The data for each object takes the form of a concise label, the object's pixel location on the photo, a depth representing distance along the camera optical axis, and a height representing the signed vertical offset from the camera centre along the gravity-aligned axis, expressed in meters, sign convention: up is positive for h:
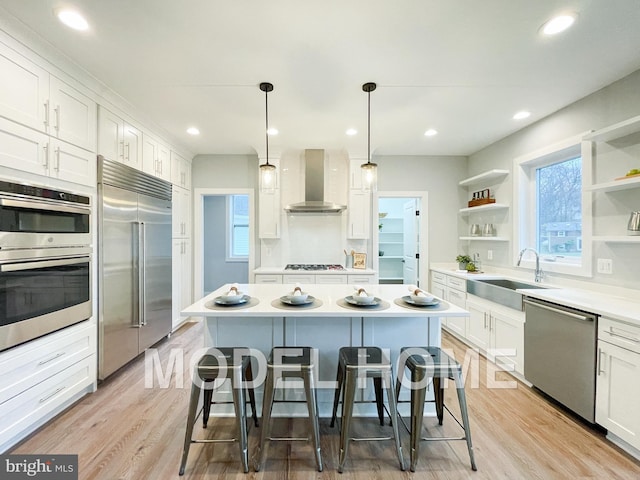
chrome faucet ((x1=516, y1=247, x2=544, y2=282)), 2.99 -0.37
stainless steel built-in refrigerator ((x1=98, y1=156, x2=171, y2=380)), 2.45 -0.27
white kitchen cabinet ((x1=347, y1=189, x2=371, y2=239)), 4.28 +0.38
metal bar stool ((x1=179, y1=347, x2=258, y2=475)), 1.58 -0.87
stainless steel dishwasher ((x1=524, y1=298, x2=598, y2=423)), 1.95 -0.89
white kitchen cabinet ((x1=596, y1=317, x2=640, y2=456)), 1.69 -0.90
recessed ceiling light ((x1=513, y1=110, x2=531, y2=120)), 2.94 +1.33
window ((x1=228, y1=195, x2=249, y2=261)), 5.93 +0.22
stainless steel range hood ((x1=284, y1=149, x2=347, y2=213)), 4.17 +0.92
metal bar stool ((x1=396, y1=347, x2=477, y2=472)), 1.60 -0.84
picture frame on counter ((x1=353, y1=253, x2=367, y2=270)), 4.24 -0.35
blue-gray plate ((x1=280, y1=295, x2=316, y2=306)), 1.89 -0.44
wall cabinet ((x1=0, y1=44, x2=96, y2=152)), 1.72 +0.94
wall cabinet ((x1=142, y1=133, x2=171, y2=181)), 3.16 +0.96
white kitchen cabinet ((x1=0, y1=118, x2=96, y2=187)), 1.71 +0.57
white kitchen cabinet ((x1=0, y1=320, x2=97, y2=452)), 1.69 -0.97
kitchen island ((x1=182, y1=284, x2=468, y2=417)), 2.06 -0.72
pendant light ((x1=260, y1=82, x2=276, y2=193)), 2.41 +0.62
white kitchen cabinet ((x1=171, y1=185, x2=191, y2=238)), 3.83 +0.36
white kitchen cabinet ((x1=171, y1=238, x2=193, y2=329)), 3.82 -0.59
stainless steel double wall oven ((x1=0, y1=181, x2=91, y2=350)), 1.69 -0.16
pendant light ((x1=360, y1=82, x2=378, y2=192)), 2.41 +0.60
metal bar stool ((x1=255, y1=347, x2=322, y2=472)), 1.59 -0.88
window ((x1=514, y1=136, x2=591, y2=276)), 2.62 +0.35
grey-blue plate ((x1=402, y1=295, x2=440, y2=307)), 1.87 -0.44
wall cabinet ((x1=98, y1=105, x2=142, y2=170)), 2.49 +0.95
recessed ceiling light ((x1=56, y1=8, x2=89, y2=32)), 1.66 +1.33
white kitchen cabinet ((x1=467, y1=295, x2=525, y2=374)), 2.63 -0.97
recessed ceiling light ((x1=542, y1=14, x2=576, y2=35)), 1.67 +1.33
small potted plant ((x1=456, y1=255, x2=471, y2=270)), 4.02 -0.33
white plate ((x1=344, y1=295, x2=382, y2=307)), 1.85 -0.44
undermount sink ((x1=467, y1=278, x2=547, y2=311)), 2.65 -0.56
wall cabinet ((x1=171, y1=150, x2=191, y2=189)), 3.84 +0.96
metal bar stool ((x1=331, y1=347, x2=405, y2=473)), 1.58 -0.82
